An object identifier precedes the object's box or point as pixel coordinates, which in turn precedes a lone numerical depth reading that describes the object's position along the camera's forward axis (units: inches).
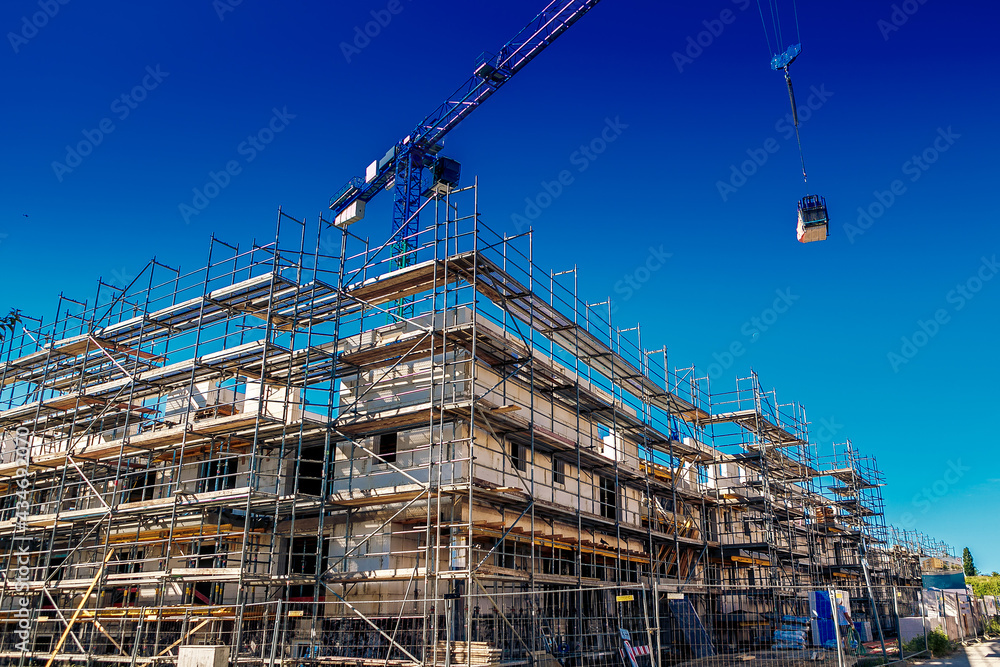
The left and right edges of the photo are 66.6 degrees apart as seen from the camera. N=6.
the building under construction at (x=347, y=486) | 662.5
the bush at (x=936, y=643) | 820.6
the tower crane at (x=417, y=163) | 1662.2
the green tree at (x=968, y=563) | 3703.2
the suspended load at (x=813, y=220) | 858.8
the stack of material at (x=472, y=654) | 573.0
